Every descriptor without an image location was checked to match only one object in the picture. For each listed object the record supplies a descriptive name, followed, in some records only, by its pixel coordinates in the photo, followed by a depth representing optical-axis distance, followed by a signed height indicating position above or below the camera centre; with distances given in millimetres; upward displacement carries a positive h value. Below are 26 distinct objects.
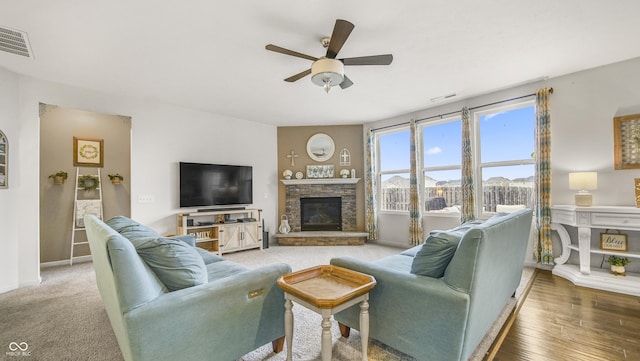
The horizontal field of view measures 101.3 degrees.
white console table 2885 -798
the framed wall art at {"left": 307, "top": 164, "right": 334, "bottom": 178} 5941 +275
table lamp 3207 -55
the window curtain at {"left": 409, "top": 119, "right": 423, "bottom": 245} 4965 -338
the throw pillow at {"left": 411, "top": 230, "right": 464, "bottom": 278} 1667 -468
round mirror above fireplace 6023 +832
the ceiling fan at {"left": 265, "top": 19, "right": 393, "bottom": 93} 2353 +1179
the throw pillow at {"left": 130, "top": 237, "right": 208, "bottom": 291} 1551 -466
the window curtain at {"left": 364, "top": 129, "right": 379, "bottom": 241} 5691 -273
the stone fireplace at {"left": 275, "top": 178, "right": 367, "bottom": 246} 5871 -475
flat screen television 4688 +2
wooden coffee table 1396 -648
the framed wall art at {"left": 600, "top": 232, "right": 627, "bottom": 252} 3076 -745
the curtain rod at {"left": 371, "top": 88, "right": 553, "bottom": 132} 3911 +1223
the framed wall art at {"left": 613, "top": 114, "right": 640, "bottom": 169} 3145 +457
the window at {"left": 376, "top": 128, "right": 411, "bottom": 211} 5480 +283
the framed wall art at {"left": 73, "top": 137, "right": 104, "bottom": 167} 4279 +575
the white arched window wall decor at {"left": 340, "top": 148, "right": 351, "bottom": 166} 6008 +593
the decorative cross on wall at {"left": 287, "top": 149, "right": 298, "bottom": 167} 6020 +634
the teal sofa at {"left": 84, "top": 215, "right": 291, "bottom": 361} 1253 -631
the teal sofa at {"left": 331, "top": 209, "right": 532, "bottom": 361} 1479 -691
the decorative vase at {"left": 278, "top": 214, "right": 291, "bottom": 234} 5680 -940
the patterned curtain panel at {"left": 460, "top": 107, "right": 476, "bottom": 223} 4324 +102
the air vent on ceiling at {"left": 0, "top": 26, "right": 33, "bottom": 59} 2488 +1466
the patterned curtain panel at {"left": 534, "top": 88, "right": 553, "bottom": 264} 3627 +1
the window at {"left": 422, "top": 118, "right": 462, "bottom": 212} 4738 +341
